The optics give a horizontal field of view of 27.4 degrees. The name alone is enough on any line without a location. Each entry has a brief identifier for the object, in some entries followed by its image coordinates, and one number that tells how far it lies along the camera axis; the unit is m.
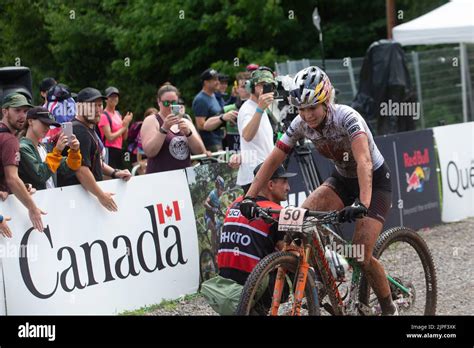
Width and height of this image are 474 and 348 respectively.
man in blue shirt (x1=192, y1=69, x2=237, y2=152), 12.44
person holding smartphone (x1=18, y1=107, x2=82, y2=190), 8.08
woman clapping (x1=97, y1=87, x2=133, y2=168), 12.38
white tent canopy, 19.16
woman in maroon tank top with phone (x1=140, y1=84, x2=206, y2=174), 9.64
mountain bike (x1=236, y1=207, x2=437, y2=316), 6.12
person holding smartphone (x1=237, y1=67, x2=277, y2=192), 9.48
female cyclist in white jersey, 6.45
